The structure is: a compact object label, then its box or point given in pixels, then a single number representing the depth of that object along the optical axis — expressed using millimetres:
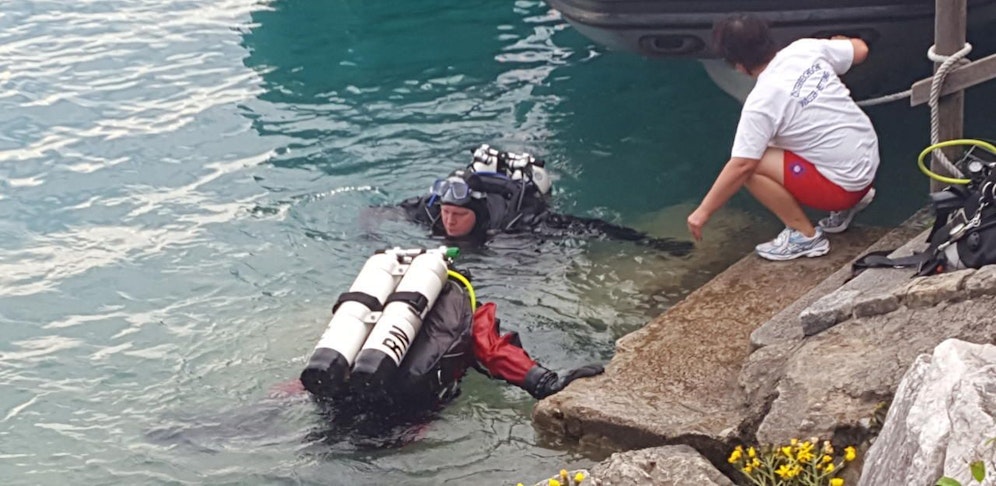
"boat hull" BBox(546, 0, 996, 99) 7281
